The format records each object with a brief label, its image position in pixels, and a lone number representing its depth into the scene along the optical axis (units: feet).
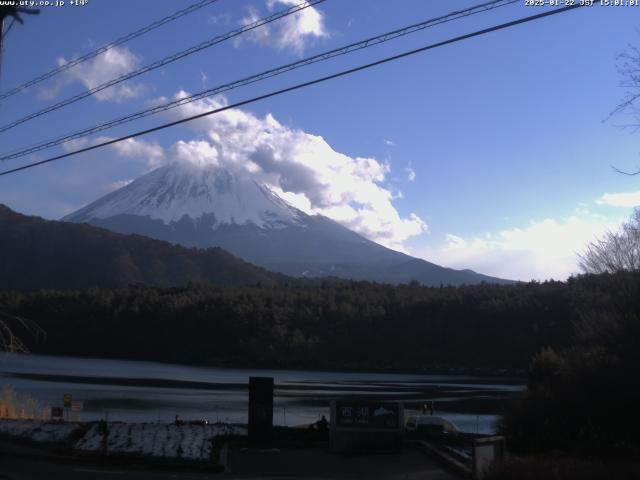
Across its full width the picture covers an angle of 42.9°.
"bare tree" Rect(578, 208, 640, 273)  104.73
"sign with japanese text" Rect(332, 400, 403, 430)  63.82
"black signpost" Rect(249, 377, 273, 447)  63.82
